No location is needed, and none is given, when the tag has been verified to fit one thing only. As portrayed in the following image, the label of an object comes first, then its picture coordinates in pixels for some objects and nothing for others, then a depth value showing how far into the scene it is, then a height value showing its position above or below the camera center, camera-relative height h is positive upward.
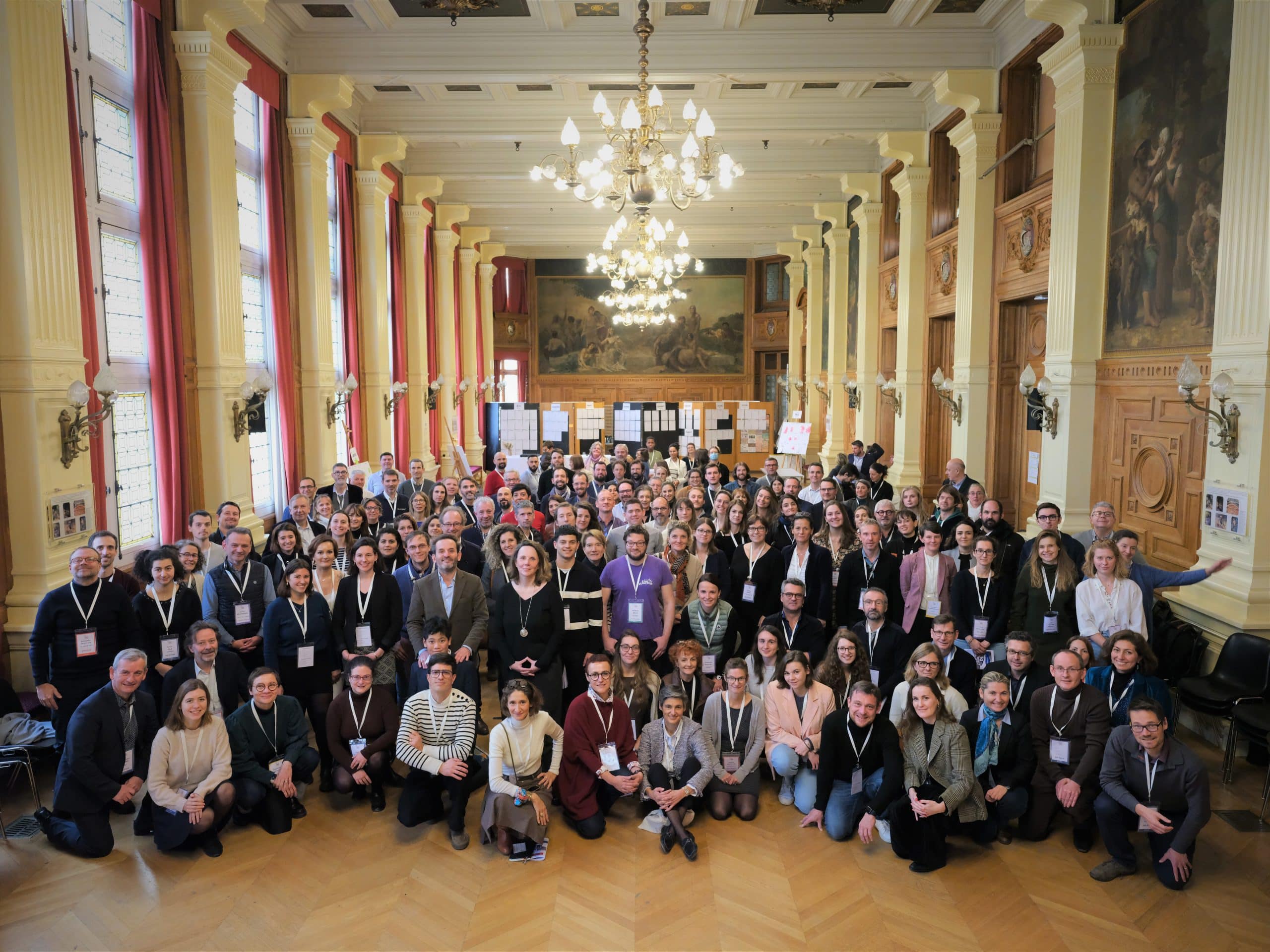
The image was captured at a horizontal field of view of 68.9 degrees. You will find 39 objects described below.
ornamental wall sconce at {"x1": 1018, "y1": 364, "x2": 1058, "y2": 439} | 9.20 -0.34
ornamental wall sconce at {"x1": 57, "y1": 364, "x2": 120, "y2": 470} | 6.52 -0.24
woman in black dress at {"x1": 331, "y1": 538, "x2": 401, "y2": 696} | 6.48 -1.65
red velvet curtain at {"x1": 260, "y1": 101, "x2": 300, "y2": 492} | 10.79 +1.05
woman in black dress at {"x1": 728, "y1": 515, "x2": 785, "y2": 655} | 7.37 -1.66
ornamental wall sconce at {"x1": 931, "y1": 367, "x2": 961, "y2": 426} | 12.03 -0.23
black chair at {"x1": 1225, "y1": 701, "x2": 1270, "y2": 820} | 5.73 -2.21
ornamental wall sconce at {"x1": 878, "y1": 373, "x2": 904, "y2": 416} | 14.58 -0.36
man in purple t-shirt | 6.74 -1.61
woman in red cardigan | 5.59 -2.32
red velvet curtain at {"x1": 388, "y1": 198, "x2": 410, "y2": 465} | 16.69 +0.92
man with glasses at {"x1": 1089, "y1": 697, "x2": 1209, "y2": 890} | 4.92 -2.33
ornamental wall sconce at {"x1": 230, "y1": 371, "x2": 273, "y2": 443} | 9.06 -0.21
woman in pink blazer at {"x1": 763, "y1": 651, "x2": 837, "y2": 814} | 5.84 -2.24
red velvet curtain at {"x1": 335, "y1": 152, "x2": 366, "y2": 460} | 13.38 +1.42
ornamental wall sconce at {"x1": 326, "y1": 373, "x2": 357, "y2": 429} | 11.93 -0.28
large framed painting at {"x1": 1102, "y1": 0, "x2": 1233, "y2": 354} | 7.15 +1.61
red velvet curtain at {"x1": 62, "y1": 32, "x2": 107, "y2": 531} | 6.90 +0.65
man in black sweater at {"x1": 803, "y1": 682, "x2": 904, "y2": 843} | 5.48 -2.31
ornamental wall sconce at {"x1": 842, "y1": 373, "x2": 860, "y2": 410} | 17.92 -0.40
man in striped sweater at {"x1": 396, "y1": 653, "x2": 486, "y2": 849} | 5.57 -2.26
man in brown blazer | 6.66 -1.62
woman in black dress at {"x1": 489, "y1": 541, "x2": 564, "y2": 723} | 6.43 -1.72
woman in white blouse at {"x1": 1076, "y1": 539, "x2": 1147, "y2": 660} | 6.37 -1.59
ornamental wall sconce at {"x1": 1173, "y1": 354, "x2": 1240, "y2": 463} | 6.62 -0.30
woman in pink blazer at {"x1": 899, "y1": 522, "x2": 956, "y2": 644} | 7.14 -1.64
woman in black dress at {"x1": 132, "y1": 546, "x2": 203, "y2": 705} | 6.15 -1.55
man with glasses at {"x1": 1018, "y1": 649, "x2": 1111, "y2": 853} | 5.40 -2.22
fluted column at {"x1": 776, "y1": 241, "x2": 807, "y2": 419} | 25.67 +1.34
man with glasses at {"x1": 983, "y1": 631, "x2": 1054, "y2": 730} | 5.79 -1.92
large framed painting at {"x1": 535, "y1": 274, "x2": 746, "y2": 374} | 29.56 +1.33
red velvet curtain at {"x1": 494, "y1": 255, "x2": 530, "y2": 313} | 29.33 +2.82
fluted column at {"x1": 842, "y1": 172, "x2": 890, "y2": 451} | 16.80 +1.41
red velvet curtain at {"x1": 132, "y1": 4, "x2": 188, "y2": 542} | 7.91 +0.89
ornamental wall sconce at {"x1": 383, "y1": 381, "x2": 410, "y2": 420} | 15.05 -0.33
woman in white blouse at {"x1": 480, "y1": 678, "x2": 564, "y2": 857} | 5.29 -2.34
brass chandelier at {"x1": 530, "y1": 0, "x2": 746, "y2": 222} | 7.56 +1.95
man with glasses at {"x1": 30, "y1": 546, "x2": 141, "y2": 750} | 5.77 -1.60
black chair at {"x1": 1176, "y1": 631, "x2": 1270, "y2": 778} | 6.07 -2.10
